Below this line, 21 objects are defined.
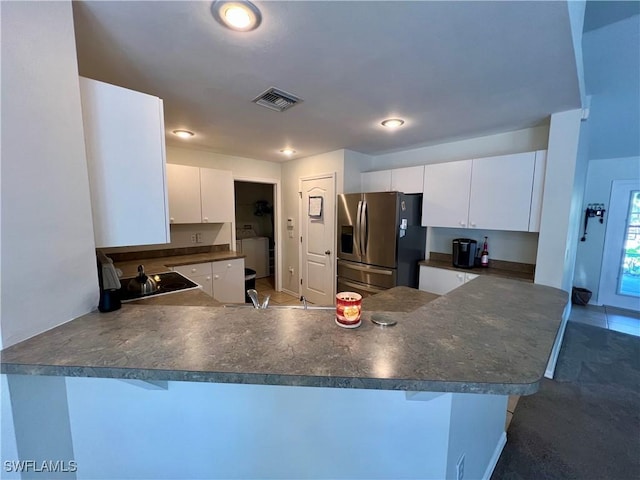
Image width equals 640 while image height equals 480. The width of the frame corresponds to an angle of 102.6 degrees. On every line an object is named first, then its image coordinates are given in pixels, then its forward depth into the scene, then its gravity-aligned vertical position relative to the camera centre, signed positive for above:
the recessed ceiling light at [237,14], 1.07 +0.87
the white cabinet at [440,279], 2.83 -0.72
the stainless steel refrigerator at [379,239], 3.04 -0.31
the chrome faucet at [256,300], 1.36 -0.47
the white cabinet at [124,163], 1.10 +0.23
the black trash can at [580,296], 4.12 -1.27
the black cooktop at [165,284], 1.79 -0.58
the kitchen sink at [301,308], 1.26 -0.47
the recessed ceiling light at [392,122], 2.42 +0.90
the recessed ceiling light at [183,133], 2.81 +0.90
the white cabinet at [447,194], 2.83 +0.25
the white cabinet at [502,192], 2.42 +0.24
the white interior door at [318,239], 3.83 -0.38
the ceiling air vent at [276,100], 1.88 +0.88
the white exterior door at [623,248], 3.94 -0.48
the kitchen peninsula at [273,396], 0.80 -0.68
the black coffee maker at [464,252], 2.88 -0.41
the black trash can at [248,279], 3.98 -1.01
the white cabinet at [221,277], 3.21 -0.83
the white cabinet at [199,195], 3.22 +0.25
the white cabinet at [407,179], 3.19 +0.46
